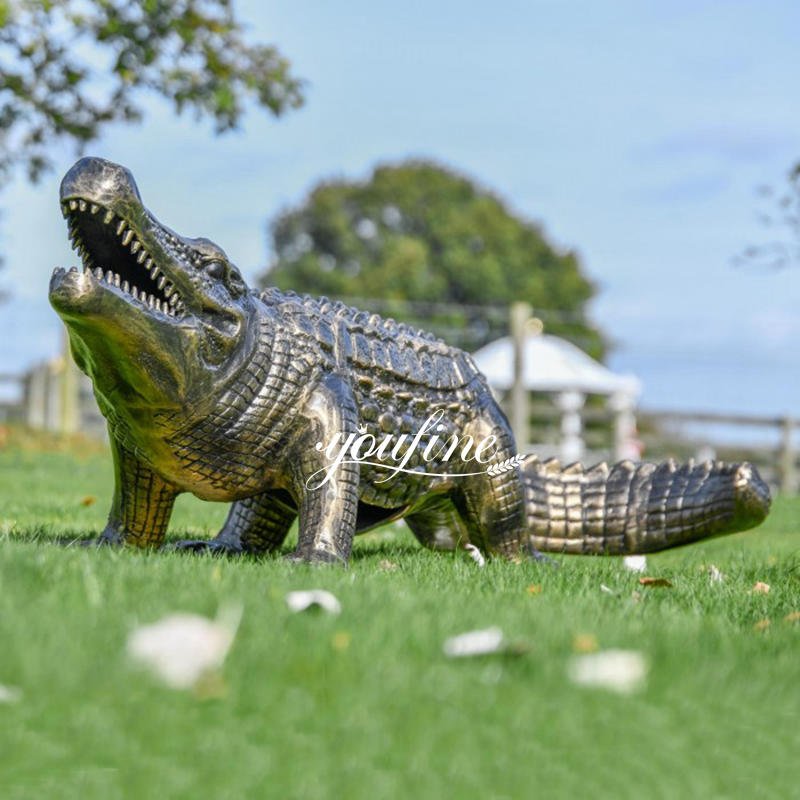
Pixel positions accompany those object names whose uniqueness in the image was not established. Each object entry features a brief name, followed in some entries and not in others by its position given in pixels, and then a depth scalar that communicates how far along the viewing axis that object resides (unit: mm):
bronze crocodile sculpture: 4301
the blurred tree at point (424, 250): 39969
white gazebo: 22922
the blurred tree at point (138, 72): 12977
